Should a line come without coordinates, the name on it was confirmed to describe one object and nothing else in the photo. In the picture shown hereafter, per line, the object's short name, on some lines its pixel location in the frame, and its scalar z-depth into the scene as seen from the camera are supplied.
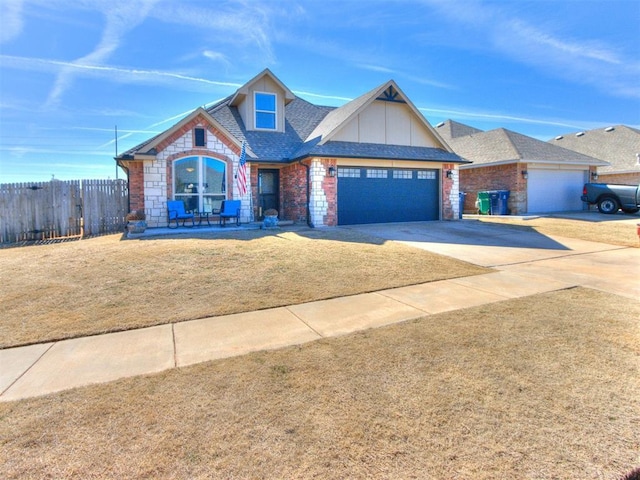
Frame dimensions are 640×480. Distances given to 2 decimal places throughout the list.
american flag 13.85
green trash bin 20.91
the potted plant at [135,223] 11.97
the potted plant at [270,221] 13.48
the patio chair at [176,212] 13.19
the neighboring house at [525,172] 20.23
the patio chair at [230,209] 13.98
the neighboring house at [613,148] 24.56
